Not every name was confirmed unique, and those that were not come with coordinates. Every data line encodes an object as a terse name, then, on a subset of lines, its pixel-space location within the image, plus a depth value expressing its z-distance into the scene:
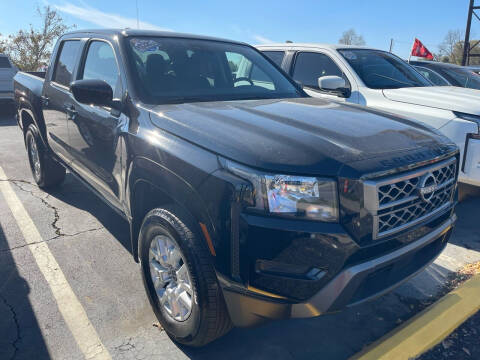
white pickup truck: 3.98
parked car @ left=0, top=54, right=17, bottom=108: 11.12
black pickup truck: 1.86
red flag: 12.12
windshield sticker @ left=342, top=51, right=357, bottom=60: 5.14
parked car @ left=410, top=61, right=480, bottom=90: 7.97
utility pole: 19.75
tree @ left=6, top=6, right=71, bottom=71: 23.88
